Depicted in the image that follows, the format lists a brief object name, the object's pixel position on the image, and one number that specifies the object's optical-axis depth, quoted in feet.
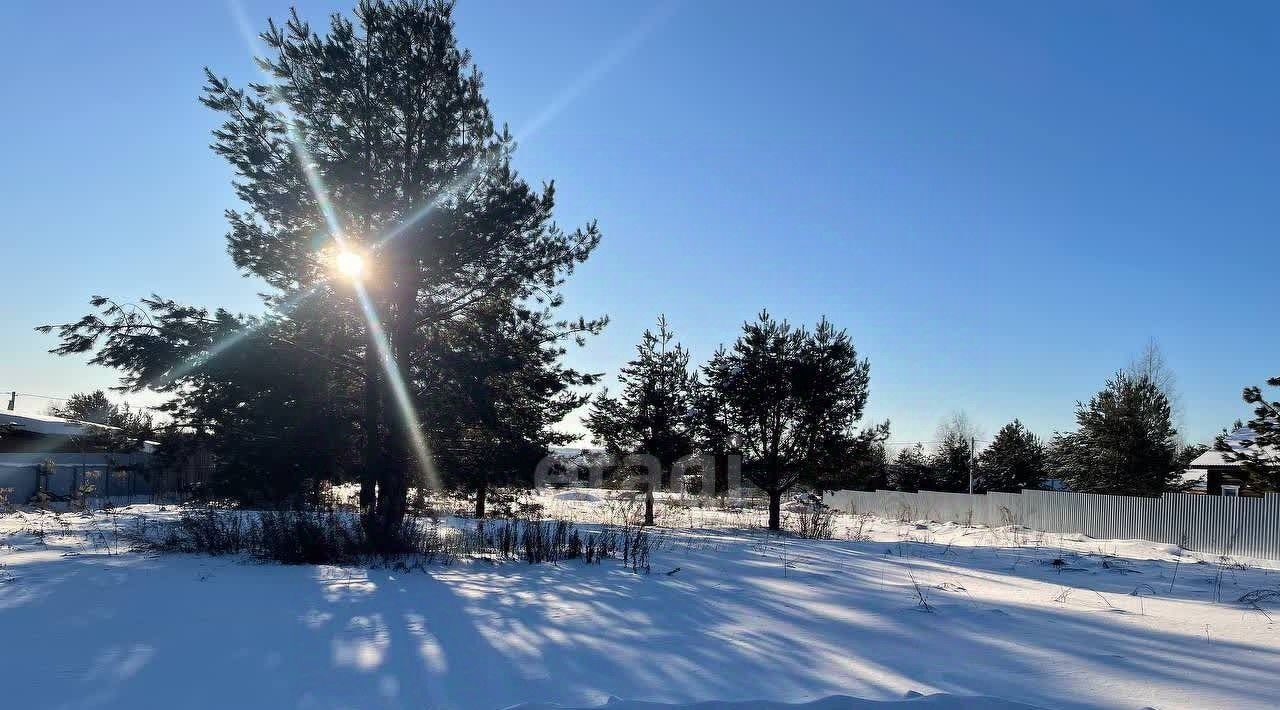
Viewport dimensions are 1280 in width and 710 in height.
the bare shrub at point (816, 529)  61.46
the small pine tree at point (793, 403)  74.33
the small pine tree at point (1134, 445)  85.71
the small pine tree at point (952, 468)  134.92
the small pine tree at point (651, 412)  85.10
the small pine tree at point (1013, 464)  129.80
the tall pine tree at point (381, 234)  43.55
